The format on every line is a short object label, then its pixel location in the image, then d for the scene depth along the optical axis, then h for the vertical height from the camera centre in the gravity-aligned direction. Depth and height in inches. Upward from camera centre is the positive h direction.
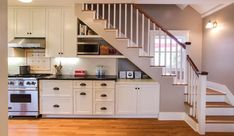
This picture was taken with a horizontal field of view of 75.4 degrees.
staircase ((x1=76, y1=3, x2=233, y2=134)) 125.2 +5.2
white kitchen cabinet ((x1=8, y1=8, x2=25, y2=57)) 137.6 +35.4
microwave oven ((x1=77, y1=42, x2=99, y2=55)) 138.8 +16.5
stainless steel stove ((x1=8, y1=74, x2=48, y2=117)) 129.7 -25.1
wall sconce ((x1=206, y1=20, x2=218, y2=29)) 145.0 +40.7
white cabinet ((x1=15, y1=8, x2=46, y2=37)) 137.4 +39.9
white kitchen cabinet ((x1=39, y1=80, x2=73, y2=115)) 131.8 -27.1
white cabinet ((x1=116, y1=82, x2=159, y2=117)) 132.1 -27.9
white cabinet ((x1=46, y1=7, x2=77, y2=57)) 137.2 +31.0
